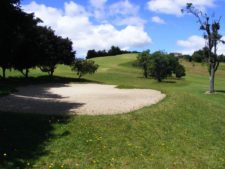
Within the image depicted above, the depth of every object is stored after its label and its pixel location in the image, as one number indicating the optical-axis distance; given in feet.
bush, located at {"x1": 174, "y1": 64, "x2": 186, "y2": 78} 129.96
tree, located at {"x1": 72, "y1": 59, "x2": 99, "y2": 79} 86.91
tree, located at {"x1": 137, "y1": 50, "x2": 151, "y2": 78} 125.68
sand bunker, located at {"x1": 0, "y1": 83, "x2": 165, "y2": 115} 29.58
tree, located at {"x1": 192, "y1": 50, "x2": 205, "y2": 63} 78.37
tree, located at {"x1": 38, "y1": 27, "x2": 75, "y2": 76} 76.43
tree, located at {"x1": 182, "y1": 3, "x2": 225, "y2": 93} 74.05
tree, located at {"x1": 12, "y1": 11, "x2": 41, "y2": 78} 67.44
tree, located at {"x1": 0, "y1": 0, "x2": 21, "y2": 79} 35.60
